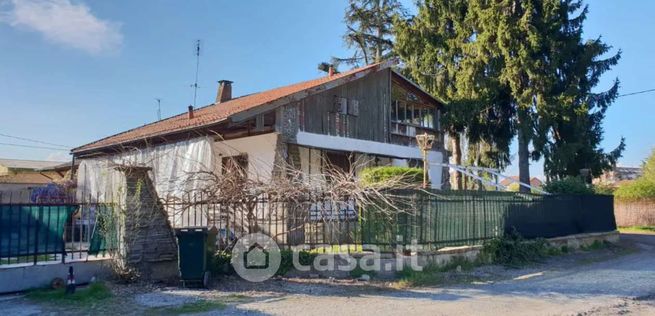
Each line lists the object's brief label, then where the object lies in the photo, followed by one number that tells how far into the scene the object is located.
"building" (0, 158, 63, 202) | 27.50
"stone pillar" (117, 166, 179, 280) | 9.16
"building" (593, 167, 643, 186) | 66.21
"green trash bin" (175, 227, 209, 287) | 8.88
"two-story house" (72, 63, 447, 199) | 14.73
